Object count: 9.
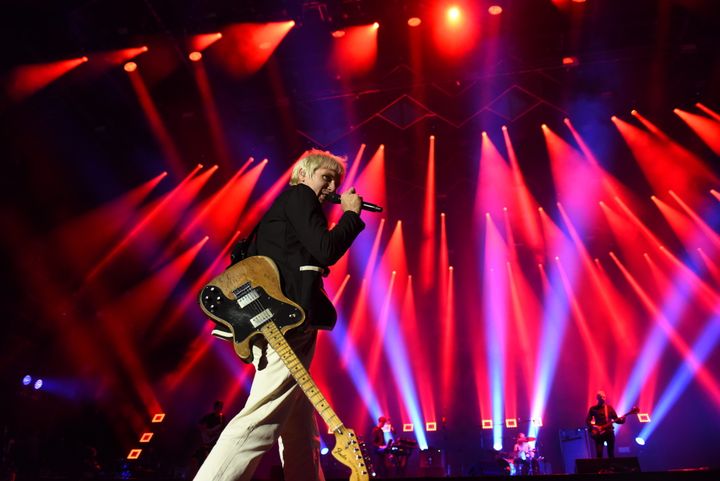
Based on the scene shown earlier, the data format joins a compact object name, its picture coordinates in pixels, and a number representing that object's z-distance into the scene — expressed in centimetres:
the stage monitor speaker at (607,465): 622
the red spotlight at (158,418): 1191
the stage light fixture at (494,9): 681
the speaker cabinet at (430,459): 1027
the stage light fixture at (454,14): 689
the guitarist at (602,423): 863
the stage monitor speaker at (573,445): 1178
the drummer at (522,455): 966
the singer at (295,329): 175
